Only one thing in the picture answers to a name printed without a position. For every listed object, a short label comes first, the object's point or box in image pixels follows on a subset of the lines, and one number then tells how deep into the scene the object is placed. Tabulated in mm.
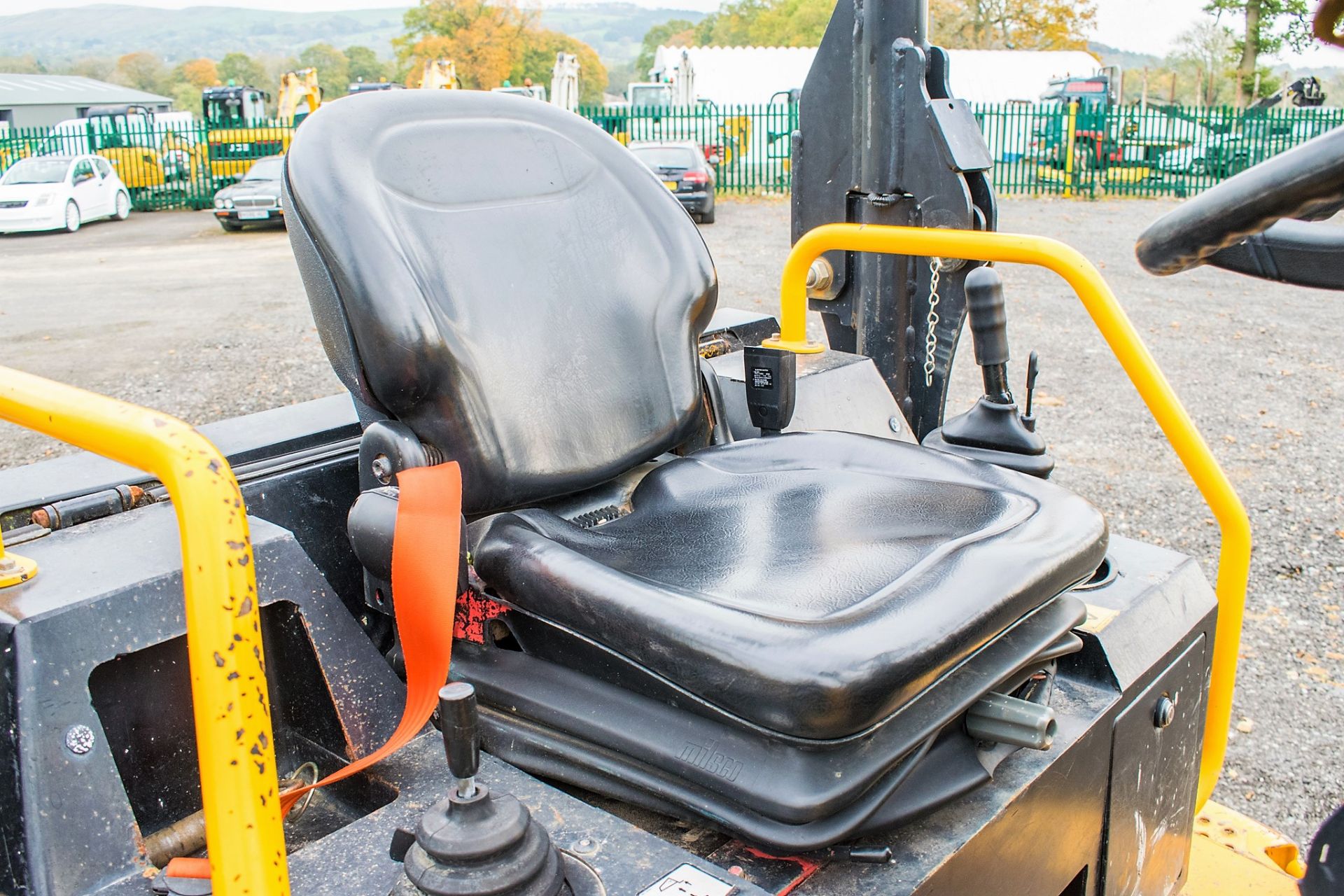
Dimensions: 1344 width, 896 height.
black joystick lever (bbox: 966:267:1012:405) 1805
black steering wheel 830
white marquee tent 30844
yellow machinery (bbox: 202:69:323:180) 18469
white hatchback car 14586
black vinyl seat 1148
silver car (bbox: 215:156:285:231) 14414
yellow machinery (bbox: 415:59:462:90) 19078
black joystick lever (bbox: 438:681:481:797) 921
